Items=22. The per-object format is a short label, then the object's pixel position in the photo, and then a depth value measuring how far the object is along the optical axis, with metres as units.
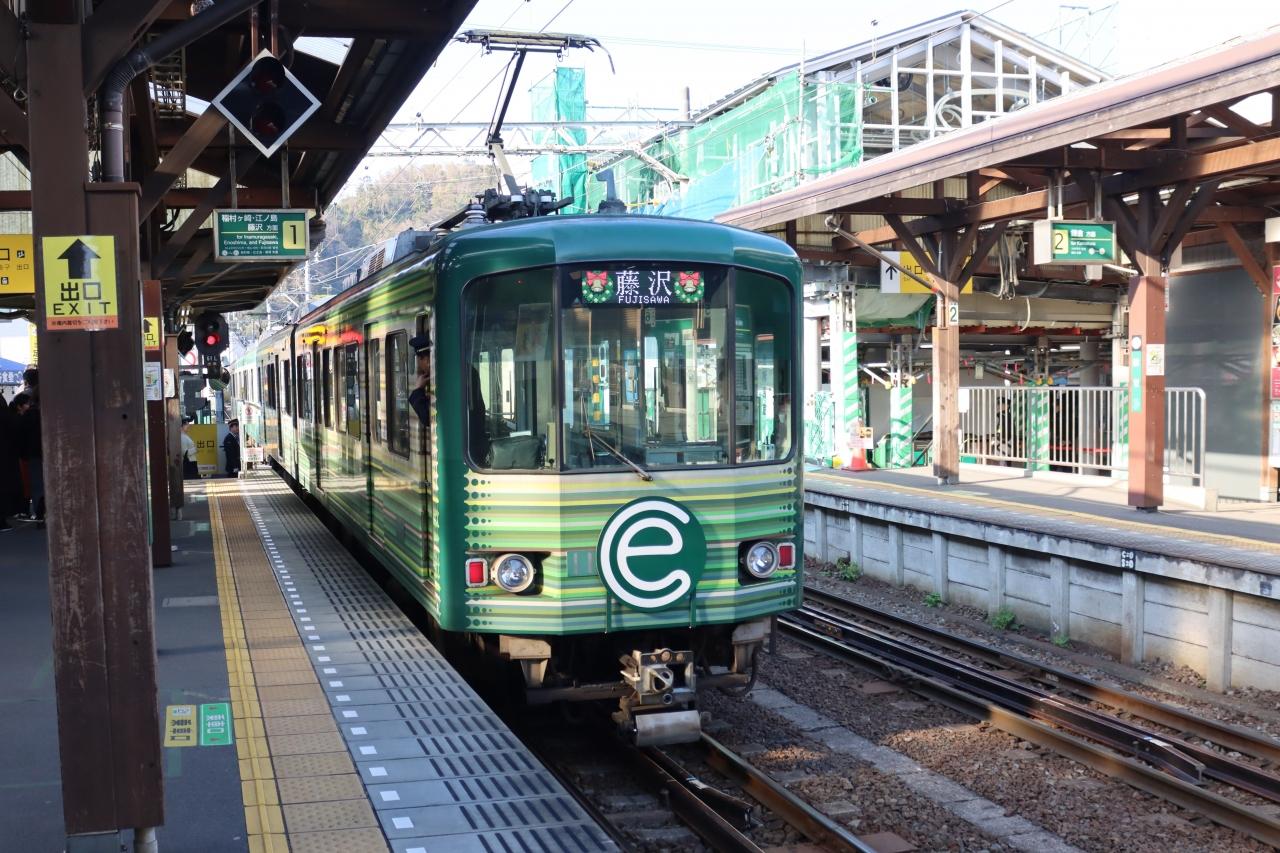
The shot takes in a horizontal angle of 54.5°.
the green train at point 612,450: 5.99
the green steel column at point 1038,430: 14.99
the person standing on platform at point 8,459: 13.09
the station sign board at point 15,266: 11.16
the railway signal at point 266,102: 6.59
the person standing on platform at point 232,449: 23.48
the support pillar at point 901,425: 20.69
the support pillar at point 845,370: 18.89
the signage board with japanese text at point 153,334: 10.30
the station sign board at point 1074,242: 11.45
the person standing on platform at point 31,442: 13.08
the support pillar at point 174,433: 14.78
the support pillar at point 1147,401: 11.47
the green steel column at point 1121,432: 14.87
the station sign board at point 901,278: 18.38
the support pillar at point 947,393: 14.56
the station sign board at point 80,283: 3.73
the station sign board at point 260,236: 11.40
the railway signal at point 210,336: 19.70
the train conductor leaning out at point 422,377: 6.48
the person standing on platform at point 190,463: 20.55
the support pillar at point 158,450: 10.49
